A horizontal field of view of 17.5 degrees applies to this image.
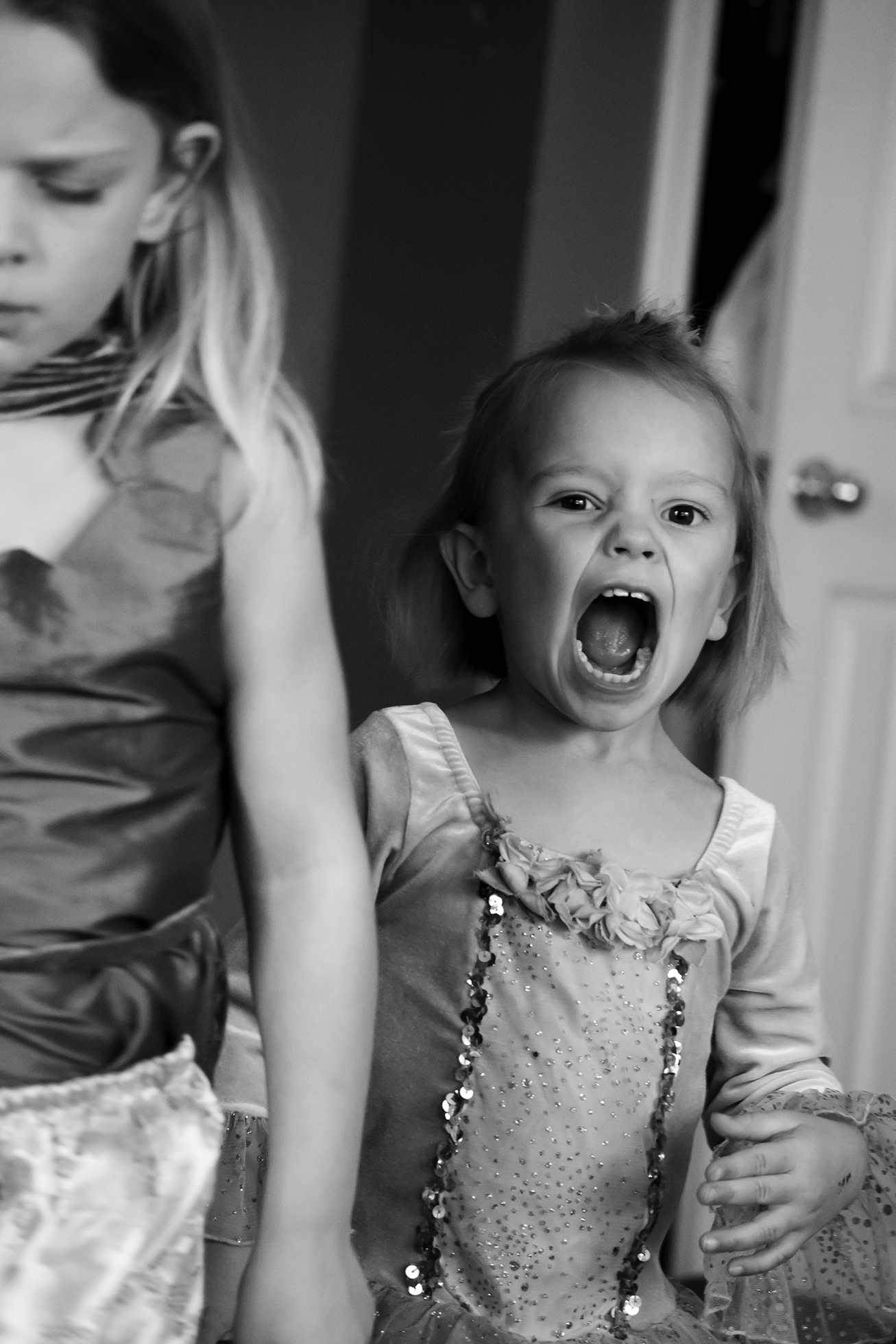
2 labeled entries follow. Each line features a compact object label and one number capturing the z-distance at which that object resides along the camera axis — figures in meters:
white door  2.06
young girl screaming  1.29
